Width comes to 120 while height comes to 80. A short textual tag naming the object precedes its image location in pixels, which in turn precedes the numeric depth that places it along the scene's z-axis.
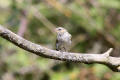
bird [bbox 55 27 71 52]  6.77
